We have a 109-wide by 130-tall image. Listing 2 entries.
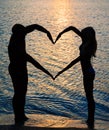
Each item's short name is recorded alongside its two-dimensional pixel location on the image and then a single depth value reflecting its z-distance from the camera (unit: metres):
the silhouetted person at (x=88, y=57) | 8.73
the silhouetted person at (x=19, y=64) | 8.72
